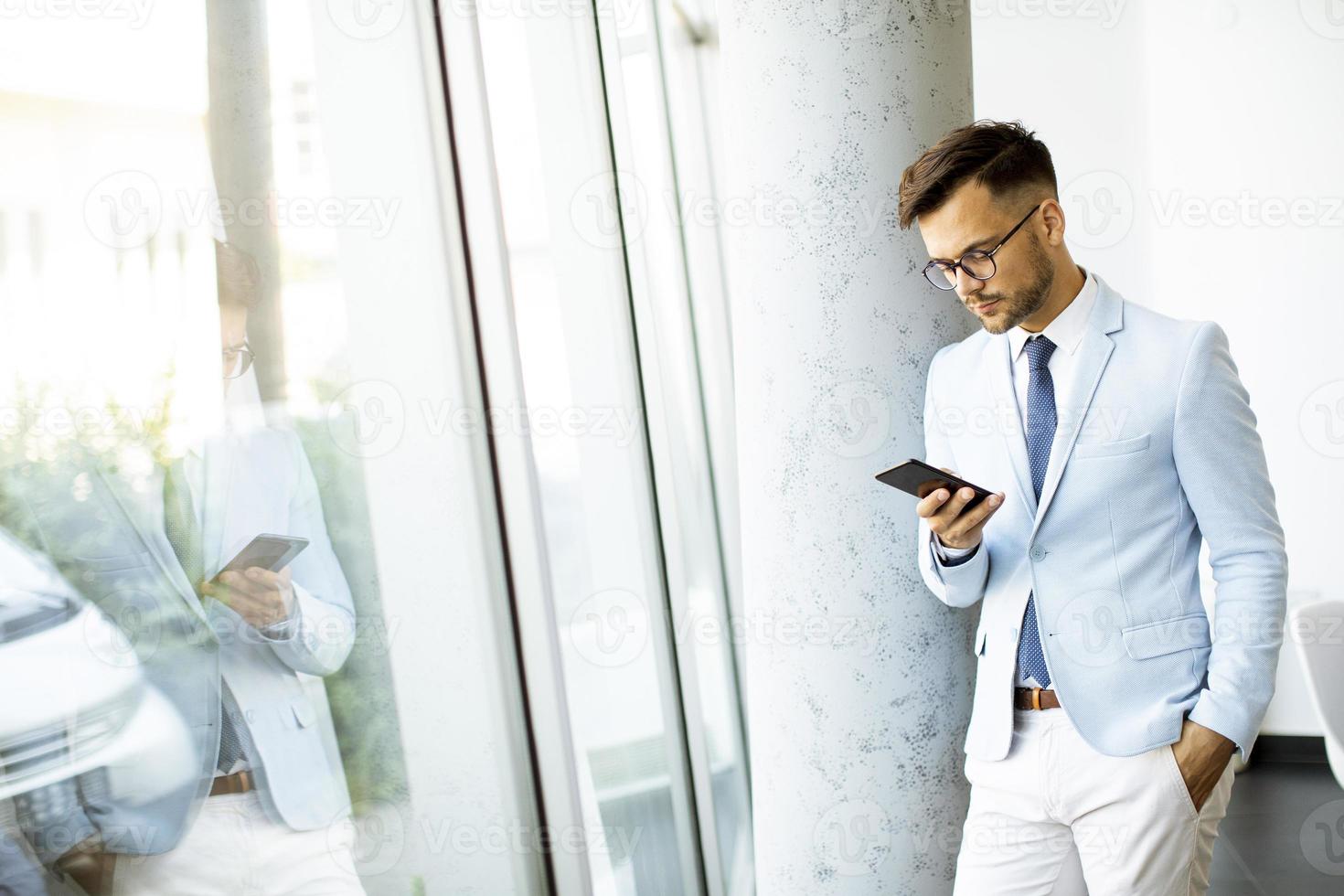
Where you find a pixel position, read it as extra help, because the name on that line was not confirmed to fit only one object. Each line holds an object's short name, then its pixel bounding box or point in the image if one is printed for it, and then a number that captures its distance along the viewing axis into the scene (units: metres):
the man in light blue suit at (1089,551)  1.57
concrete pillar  1.93
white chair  2.94
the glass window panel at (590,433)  2.06
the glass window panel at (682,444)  2.78
